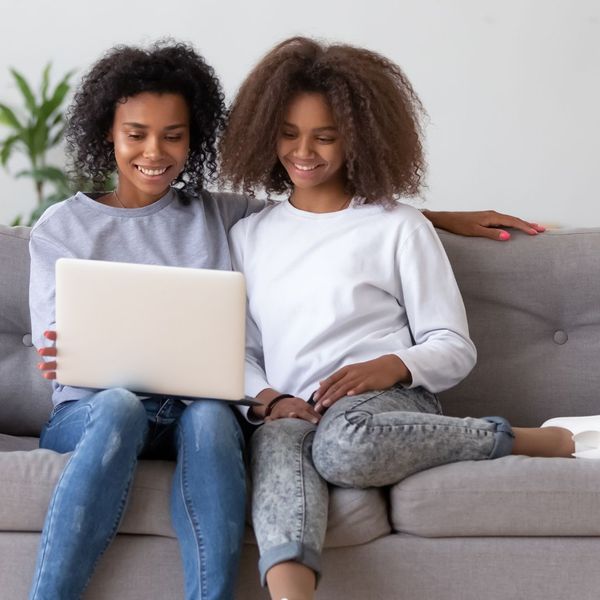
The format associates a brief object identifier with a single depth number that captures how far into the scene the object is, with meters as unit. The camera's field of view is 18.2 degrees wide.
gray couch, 3.00
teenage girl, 3.02
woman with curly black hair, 2.91
